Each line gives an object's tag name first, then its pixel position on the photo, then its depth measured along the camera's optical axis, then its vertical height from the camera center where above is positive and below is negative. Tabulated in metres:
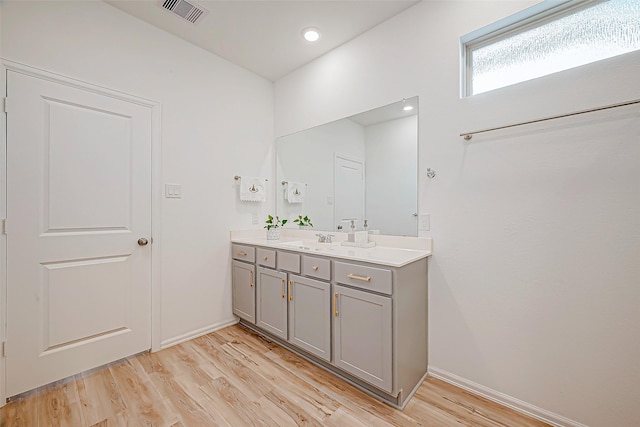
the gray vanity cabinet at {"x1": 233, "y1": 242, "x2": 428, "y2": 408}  1.55 -0.68
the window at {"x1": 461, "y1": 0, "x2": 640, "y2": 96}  1.37 +0.98
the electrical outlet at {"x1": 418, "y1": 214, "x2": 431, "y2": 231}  1.91 -0.06
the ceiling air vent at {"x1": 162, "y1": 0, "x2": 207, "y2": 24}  1.96 +1.51
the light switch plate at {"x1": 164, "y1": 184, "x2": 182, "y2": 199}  2.28 +0.19
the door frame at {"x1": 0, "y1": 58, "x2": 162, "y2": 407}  1.59 +0.24
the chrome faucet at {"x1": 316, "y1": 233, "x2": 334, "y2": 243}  2.50 -0.23
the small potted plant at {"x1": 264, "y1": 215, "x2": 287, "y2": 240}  2.68 -0.17
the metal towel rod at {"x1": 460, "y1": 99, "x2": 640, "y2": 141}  1.22 +0.50
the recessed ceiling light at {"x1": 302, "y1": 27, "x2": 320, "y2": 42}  2.25 +1.51
